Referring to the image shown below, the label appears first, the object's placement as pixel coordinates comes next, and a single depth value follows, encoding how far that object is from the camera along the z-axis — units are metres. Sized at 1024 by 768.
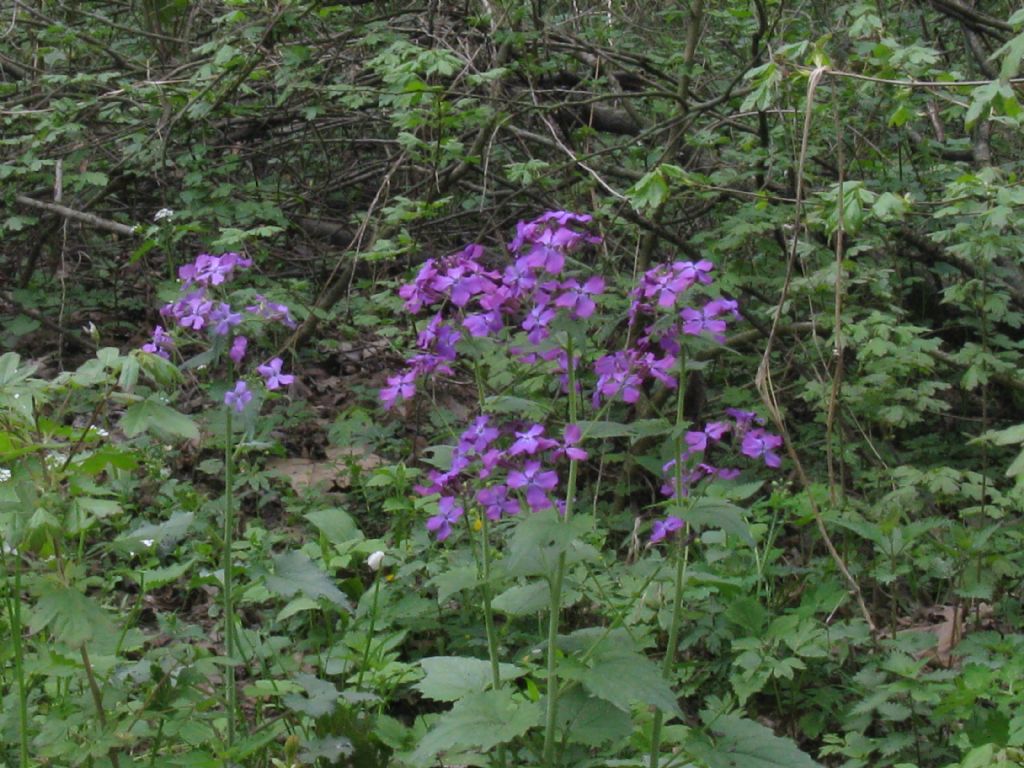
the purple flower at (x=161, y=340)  2.26
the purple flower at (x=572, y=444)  1.97
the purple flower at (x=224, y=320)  2.21
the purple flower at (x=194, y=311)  2.21
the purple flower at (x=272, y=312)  2.31
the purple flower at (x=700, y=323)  2.03
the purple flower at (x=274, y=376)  2.33
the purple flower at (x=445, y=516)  2.32
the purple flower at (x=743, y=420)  2.32
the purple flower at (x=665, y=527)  2.28
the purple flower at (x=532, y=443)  2.03
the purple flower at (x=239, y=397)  2.23
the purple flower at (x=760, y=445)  2.21
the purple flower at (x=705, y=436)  2.18
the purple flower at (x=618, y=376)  2.11
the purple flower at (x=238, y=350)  2.20
